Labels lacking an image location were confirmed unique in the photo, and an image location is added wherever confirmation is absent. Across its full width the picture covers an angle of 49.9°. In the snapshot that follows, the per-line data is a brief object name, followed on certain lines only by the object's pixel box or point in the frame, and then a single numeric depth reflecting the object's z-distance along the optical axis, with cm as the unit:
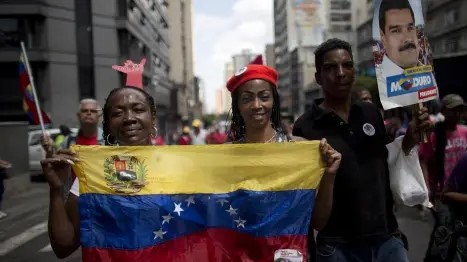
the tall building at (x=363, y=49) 7806
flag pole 652
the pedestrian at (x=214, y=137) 1454
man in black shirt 281
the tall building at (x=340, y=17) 11281
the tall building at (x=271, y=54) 17112
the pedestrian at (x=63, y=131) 1039
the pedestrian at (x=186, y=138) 1365
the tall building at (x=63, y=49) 3109
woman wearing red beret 266
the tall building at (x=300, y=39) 11706
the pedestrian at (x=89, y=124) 577
